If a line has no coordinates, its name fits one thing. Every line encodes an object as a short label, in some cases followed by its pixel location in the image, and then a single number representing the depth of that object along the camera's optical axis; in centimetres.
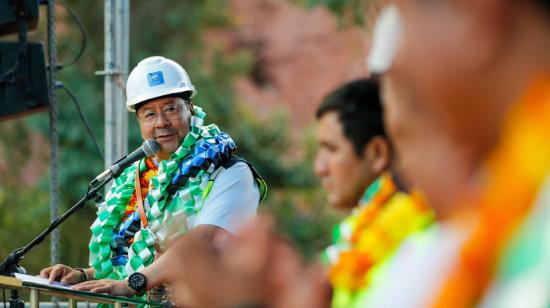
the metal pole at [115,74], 1161
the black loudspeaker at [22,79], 1095
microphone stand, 769
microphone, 789
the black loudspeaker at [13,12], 1121
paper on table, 697
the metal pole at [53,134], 1136
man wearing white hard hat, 775
